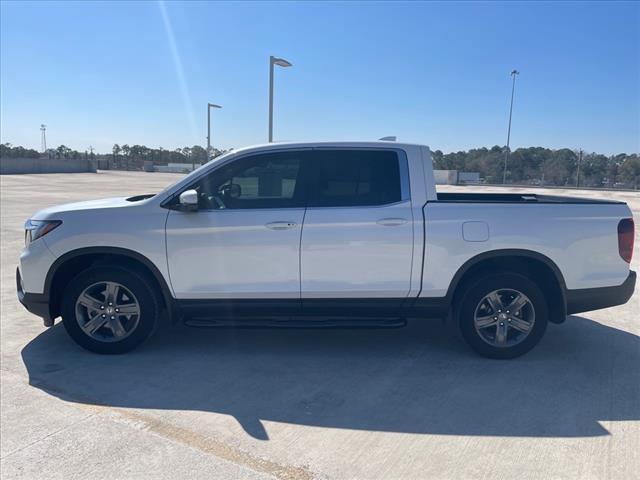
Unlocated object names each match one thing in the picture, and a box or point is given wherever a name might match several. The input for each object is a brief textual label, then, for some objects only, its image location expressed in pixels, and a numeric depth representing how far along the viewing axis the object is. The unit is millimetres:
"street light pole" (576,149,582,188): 46250
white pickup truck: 4180
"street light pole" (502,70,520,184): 45406
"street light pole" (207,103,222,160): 27561
